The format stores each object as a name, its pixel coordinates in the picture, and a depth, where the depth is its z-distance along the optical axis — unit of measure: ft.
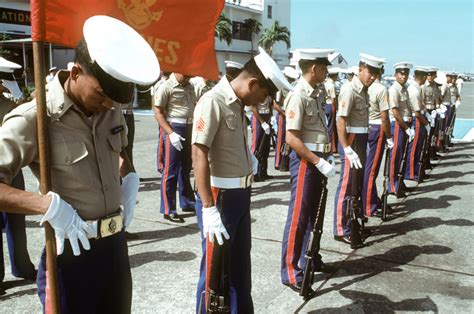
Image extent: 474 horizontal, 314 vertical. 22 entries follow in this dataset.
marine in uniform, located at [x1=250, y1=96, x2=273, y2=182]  28.89
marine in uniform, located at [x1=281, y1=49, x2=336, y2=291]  13.33
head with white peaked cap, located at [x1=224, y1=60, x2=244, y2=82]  25.46
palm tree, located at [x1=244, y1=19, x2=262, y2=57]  166.71
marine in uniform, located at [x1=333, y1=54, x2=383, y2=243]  17.11
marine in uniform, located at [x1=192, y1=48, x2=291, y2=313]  9.69
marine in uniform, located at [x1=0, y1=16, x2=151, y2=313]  6.05
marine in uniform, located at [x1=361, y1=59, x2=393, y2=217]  20.57
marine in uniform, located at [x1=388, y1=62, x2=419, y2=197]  24.93
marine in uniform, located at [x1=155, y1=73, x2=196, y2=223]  19.60
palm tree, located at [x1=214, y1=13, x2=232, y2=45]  146.40
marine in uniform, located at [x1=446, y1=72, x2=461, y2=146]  45.05
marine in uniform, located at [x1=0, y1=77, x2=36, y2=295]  13.39
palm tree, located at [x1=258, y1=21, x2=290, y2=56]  173.75
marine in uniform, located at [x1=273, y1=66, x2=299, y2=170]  32.01
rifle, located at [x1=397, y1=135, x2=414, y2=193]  24.81
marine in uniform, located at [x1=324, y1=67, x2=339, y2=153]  36.94
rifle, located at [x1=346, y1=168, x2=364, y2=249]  16.66
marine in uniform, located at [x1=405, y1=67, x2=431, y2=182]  27.81
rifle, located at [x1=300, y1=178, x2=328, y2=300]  12.60
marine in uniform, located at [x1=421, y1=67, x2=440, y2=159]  35.27
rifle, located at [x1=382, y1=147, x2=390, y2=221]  20.18
